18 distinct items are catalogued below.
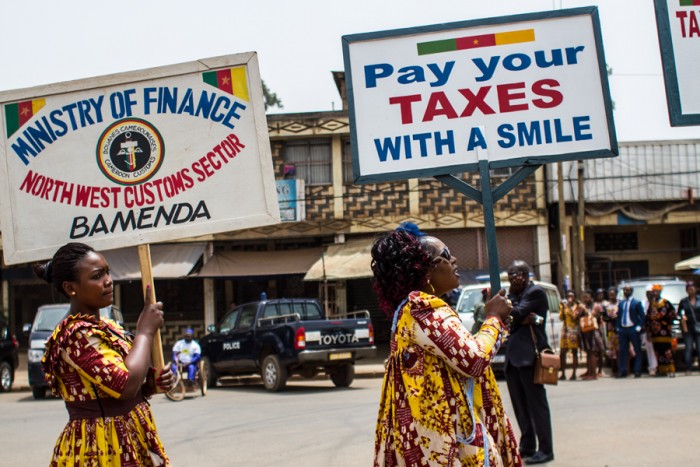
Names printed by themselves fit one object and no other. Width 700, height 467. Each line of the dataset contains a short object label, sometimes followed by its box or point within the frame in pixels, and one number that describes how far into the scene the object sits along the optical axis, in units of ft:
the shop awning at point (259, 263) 83.66
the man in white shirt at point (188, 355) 54.03
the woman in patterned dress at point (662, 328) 55.98
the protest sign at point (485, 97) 16.96
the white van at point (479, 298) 56.03
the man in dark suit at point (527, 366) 24.06
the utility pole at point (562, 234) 79.25
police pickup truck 52.54
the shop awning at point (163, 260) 84.48
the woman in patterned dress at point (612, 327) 59.36
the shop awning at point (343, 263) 77.17
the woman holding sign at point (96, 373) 11.50
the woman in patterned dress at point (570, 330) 56.70
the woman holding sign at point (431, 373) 11.07
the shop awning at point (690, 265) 69.47
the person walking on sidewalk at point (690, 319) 56.39
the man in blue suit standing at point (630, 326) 55.62
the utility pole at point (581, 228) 78.77
